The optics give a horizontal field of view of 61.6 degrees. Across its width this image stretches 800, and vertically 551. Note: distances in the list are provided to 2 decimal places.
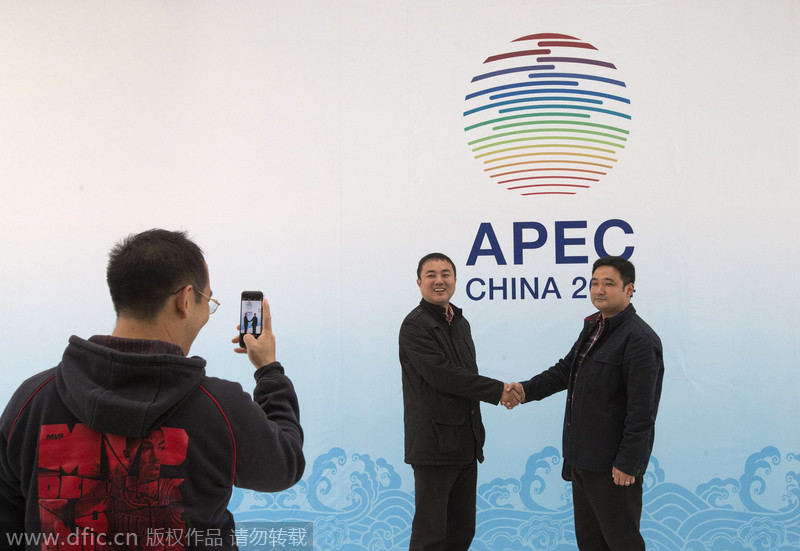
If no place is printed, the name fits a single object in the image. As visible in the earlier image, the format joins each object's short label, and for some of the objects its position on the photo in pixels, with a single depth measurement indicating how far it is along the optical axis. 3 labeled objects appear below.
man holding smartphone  1.19
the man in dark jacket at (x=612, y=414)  2.77
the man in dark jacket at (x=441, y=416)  3.10
